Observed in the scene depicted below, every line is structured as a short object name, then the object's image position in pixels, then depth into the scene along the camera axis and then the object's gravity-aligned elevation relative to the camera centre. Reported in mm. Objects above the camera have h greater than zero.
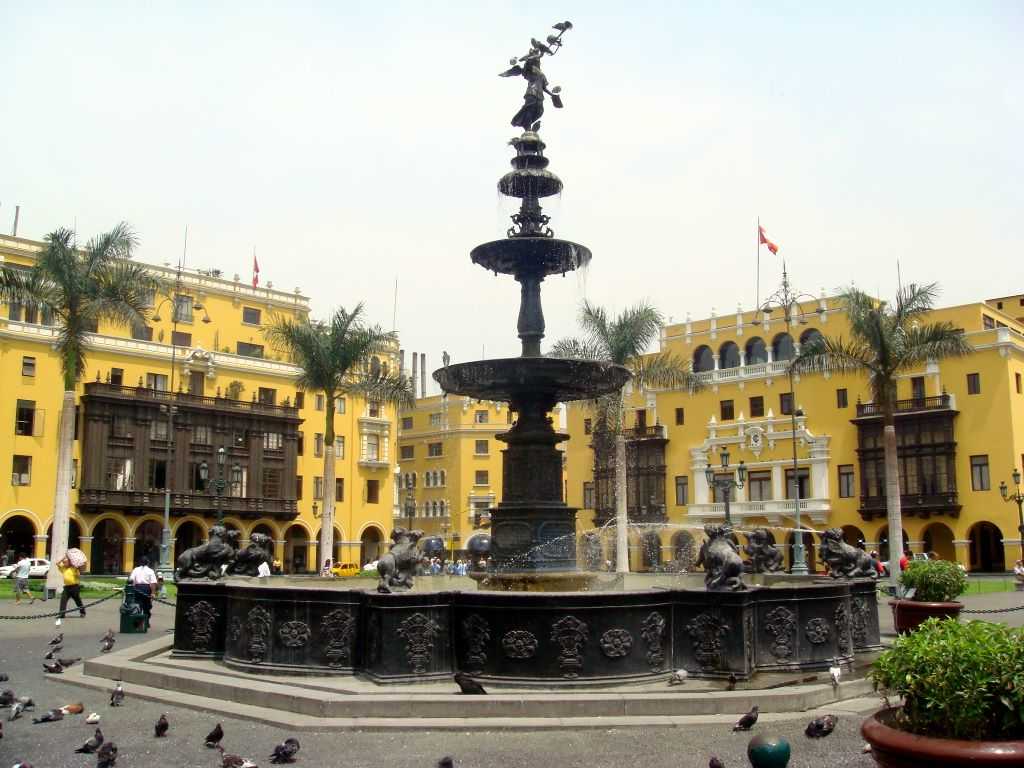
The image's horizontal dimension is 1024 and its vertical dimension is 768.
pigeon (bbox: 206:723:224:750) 8102 -1763
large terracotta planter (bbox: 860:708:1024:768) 4449 -1047
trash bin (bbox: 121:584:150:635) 18297 -1720
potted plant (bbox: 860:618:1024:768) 4551 -840
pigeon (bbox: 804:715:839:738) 8148 -1678
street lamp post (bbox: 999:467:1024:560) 40281 +1202
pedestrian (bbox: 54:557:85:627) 21625 -1285
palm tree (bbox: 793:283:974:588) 30156 +5782
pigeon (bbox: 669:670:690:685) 9758 -1520
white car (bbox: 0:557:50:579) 42531 -2113
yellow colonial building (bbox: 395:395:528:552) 79938 +4840
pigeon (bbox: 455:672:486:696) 9312 -1534
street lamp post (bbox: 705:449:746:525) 31703 +1524
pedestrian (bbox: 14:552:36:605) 28641 -1570
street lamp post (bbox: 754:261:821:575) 37525 +11966
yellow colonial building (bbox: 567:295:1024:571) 51438 +4721
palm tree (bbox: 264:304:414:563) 36312 +6376
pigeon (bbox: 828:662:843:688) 9764 -1479
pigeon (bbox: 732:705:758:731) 8281 -1648
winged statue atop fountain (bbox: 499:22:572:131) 14406 +6571
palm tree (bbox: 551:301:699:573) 35781 +6389
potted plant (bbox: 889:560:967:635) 13812 -945
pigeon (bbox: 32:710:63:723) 9266 -1824
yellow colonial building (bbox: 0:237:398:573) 50844 +5038
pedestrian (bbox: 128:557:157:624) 18031 -1100
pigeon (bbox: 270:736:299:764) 7488 -1730
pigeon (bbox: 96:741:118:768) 7352 -1738
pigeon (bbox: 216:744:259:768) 6991 -1697
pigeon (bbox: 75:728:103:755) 7812 -1759
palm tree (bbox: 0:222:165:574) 30750 +7328
